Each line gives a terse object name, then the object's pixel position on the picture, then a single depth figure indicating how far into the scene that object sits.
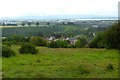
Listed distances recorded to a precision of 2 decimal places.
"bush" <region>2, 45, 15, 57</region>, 10.21
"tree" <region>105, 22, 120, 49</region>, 14.20
